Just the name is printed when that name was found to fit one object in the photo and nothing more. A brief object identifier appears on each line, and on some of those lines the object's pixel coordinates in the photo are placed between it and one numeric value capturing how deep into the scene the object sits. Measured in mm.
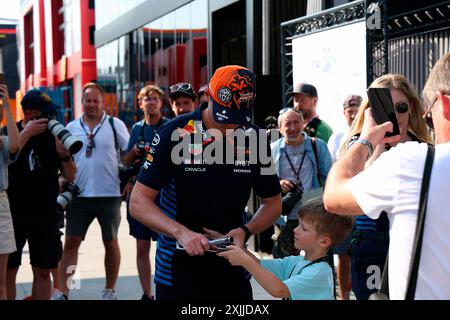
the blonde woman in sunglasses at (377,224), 4430
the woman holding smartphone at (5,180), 6289
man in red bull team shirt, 3842
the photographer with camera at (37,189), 6957
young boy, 3512
